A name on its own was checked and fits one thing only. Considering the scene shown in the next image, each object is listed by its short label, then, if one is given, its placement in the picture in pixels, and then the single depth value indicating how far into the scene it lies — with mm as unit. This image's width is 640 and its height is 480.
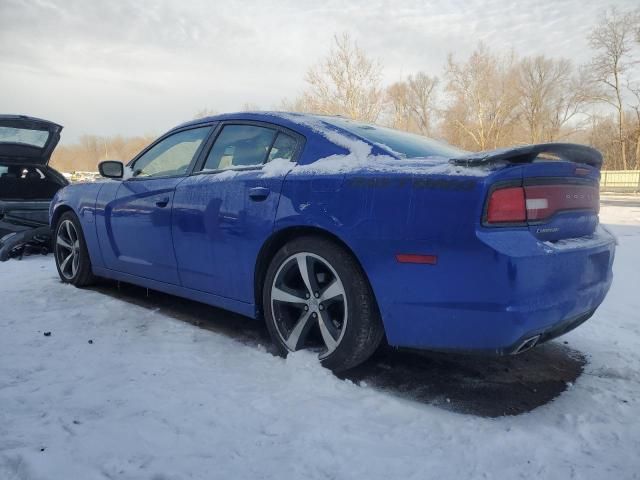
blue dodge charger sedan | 1994
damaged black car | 5902
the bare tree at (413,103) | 33062
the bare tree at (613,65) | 29359
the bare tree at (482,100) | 28859
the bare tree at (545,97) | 32562
